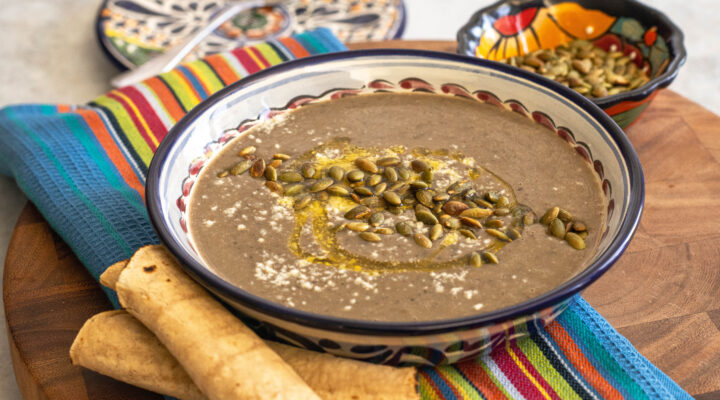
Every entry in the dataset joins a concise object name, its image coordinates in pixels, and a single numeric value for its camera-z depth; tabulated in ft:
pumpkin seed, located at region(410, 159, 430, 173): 2.19
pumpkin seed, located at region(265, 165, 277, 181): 2.18
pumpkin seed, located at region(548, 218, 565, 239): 2.05
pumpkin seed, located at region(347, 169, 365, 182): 2.18
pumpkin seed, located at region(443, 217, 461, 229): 2.07
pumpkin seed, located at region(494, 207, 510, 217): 2.09
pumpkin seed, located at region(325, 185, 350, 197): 2.15
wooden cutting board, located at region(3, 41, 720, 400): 2.01
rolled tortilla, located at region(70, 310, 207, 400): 1.94
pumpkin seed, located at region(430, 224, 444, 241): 2.05
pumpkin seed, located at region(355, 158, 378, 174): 2.19
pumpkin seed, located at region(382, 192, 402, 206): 2.12
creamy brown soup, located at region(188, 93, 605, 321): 1.97
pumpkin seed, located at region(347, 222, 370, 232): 2.07
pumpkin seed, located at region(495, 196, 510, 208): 2.10
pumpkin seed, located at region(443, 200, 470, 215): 2.09
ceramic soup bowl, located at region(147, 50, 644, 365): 1.87
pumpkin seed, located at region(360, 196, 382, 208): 2.12
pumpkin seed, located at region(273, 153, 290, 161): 2.24
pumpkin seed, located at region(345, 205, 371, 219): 2.09
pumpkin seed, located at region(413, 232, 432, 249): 2.03
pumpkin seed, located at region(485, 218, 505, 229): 2.06
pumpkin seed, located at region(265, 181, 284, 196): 2.16
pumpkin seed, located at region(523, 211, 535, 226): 2.07
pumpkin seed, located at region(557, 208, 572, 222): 2.07
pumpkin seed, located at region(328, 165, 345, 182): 2.19
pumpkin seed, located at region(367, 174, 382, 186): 2.17
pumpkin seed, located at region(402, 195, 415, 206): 2.13
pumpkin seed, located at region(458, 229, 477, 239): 2.05
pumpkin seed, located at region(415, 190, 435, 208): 2.12
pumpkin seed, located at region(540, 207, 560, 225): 2.06
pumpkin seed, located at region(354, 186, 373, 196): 2.15
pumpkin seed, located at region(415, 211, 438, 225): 2.08
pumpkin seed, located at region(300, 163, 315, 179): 2.19
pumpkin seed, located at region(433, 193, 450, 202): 2.12
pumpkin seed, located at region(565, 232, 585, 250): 2.03
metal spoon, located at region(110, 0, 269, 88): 2.96
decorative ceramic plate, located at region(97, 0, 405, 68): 3.16
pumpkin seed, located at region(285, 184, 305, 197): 2.15
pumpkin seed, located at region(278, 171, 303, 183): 2.18
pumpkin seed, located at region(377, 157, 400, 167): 2.21
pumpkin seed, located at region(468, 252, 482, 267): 2.00
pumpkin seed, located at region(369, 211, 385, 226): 2.08
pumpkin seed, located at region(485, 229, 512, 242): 2.04
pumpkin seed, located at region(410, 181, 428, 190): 2.15
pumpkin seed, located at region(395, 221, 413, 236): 2.06
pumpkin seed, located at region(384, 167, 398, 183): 2.18
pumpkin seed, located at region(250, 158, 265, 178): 2.19
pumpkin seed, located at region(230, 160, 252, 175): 2.20
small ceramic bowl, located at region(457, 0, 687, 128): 2.59
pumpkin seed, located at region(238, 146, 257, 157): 2.25
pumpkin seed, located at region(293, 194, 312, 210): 2.12
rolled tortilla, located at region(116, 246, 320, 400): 1.86
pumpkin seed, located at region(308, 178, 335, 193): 2.16
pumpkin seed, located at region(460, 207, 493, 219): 2.08
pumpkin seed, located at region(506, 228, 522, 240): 2.04
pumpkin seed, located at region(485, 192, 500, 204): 2.11
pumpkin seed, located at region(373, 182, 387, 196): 2.15
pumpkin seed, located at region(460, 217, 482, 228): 2.06
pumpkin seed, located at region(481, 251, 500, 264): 2.00
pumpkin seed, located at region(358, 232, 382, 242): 2.05
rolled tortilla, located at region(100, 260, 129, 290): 2.01
